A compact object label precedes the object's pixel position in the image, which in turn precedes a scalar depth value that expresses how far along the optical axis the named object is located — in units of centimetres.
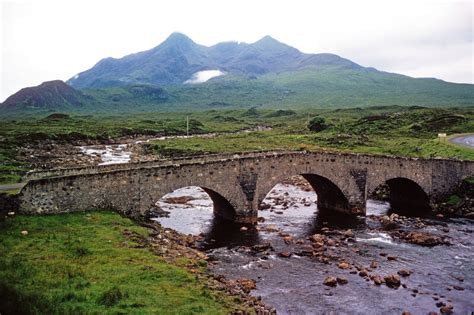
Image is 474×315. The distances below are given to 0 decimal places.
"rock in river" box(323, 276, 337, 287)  2689
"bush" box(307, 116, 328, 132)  10425
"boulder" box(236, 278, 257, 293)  2509
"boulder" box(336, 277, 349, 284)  2736
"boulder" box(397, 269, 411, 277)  2894
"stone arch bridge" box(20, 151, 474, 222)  3030
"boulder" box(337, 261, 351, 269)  2977
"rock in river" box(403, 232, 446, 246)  3534
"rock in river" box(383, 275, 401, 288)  2725
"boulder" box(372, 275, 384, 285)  2742
